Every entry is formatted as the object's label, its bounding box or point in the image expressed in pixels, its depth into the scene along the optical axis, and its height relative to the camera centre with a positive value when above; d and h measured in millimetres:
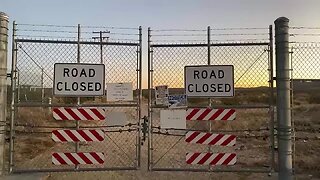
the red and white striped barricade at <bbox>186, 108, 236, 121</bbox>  8383 -356
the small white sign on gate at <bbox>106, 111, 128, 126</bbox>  8359 -452
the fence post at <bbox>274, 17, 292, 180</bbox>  7469 -12
